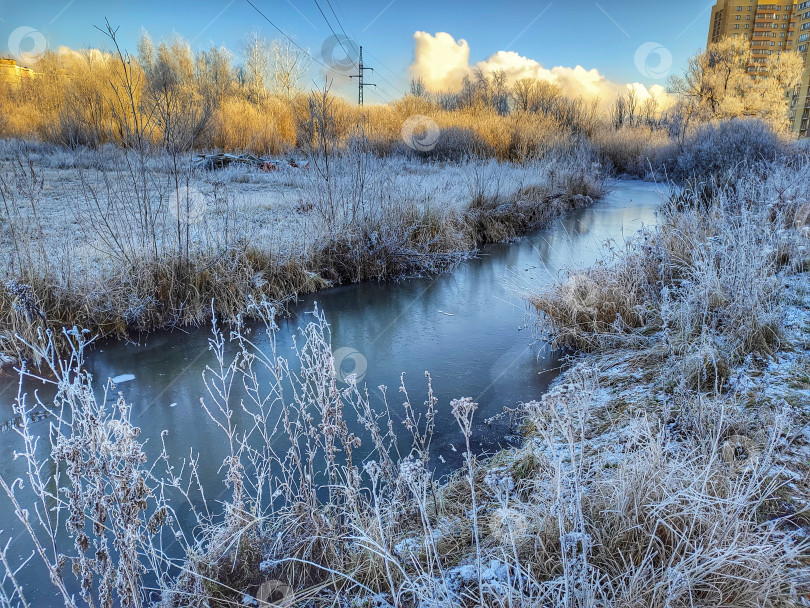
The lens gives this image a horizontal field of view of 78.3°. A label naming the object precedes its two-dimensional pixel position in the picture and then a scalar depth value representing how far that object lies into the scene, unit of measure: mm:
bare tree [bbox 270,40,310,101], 29812
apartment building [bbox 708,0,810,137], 59188
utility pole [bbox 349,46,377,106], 31512
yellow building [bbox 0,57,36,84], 25578
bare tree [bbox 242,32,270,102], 29281
